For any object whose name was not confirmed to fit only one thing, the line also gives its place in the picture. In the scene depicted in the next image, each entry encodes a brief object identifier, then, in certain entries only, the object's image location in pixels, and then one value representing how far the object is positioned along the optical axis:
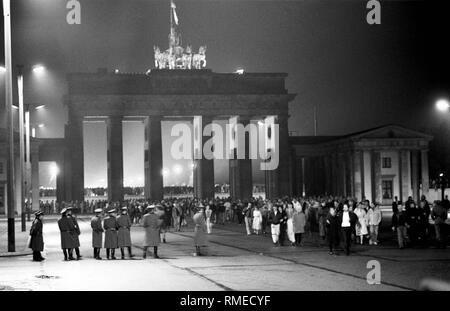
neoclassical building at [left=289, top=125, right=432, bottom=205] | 82.56
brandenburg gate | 86.06
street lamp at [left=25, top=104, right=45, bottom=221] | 49.97
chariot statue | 91.44
